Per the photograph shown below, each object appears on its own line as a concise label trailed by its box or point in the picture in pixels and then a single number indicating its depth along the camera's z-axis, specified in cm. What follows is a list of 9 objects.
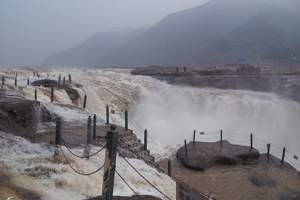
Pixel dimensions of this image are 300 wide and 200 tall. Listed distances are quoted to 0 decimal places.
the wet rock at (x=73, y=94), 3111
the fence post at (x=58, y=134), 1275
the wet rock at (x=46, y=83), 3201
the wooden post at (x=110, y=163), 809
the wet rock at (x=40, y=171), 1109
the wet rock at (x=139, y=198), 1017
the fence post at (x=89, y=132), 1410
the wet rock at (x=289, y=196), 1941
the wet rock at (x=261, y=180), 2132
